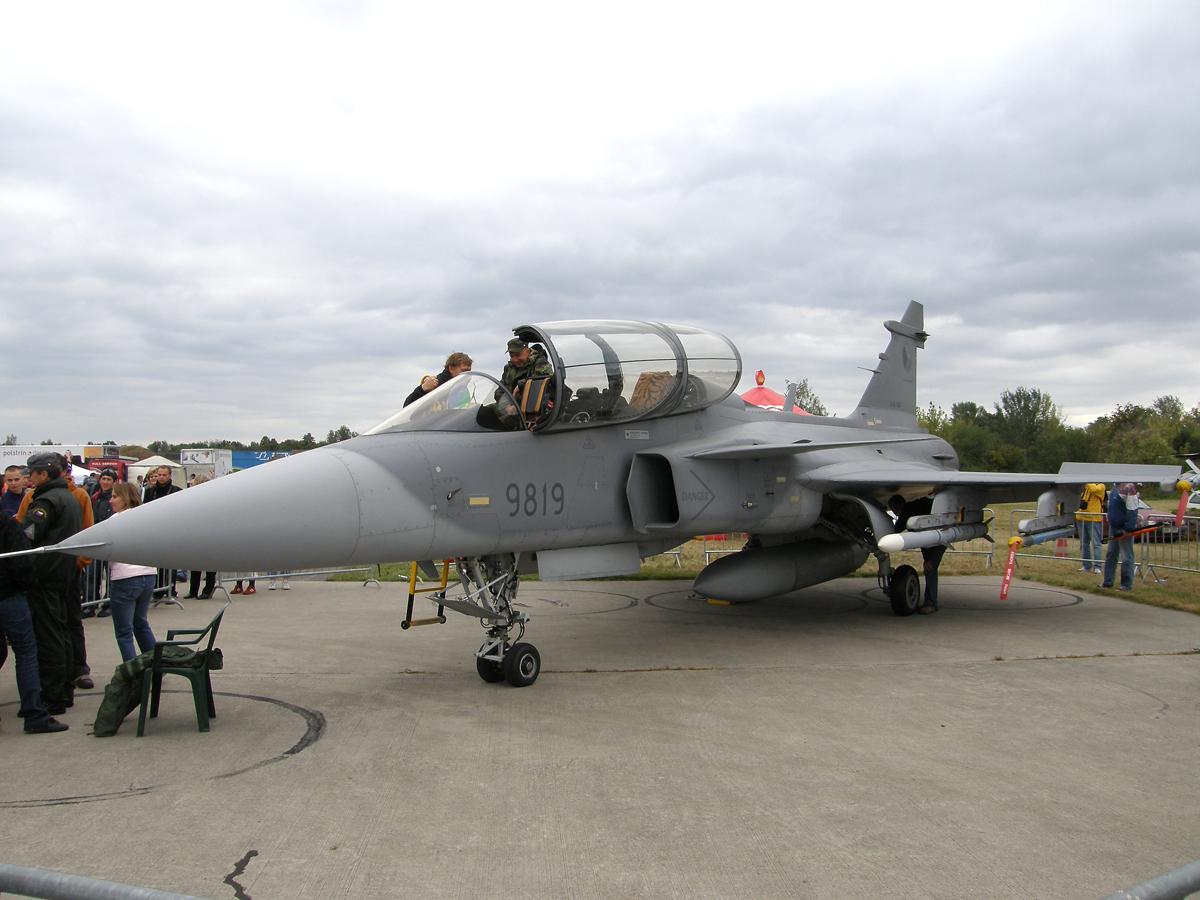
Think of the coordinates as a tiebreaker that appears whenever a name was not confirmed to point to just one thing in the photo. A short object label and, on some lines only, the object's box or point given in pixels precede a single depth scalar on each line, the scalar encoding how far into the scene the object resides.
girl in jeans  5.94
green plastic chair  4.92
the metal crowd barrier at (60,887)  1.58
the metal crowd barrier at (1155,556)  12.42
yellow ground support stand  6.18
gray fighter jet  4.88
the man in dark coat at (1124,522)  10.86
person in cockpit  6.39
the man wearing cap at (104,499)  8.61
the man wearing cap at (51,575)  5.09
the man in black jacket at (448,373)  7.24
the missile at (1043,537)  9.18
